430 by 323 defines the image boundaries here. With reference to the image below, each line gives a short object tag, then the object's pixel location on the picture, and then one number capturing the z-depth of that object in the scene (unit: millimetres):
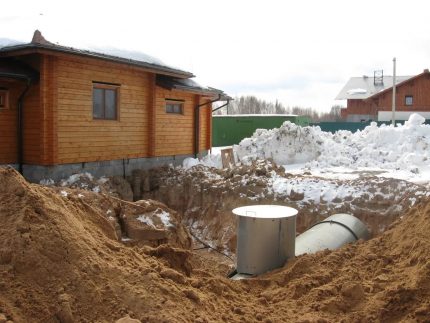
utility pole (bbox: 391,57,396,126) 33331
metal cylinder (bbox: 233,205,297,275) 6348
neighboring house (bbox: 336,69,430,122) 41188
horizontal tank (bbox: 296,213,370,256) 7258
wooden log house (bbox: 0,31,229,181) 11305
